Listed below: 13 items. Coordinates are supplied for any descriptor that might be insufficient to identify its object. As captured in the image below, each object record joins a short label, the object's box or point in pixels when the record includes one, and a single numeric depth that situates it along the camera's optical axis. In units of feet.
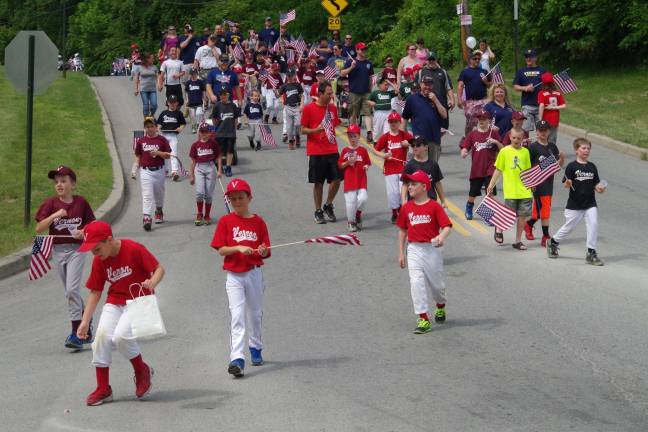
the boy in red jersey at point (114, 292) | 30.60
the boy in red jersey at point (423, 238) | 38.83
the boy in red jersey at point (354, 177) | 57.41
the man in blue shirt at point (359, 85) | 87.81
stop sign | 57.16
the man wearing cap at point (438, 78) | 72.02
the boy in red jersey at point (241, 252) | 33.45
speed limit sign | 132.77
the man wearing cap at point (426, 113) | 60.70
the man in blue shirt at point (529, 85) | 73.46
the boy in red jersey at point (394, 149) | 57.36
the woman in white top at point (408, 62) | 89.46
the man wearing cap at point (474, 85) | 75.61
